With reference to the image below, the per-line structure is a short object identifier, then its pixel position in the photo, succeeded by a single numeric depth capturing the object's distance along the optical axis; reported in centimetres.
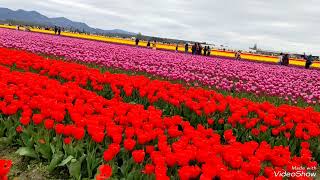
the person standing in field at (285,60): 2914
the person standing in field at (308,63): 2794
